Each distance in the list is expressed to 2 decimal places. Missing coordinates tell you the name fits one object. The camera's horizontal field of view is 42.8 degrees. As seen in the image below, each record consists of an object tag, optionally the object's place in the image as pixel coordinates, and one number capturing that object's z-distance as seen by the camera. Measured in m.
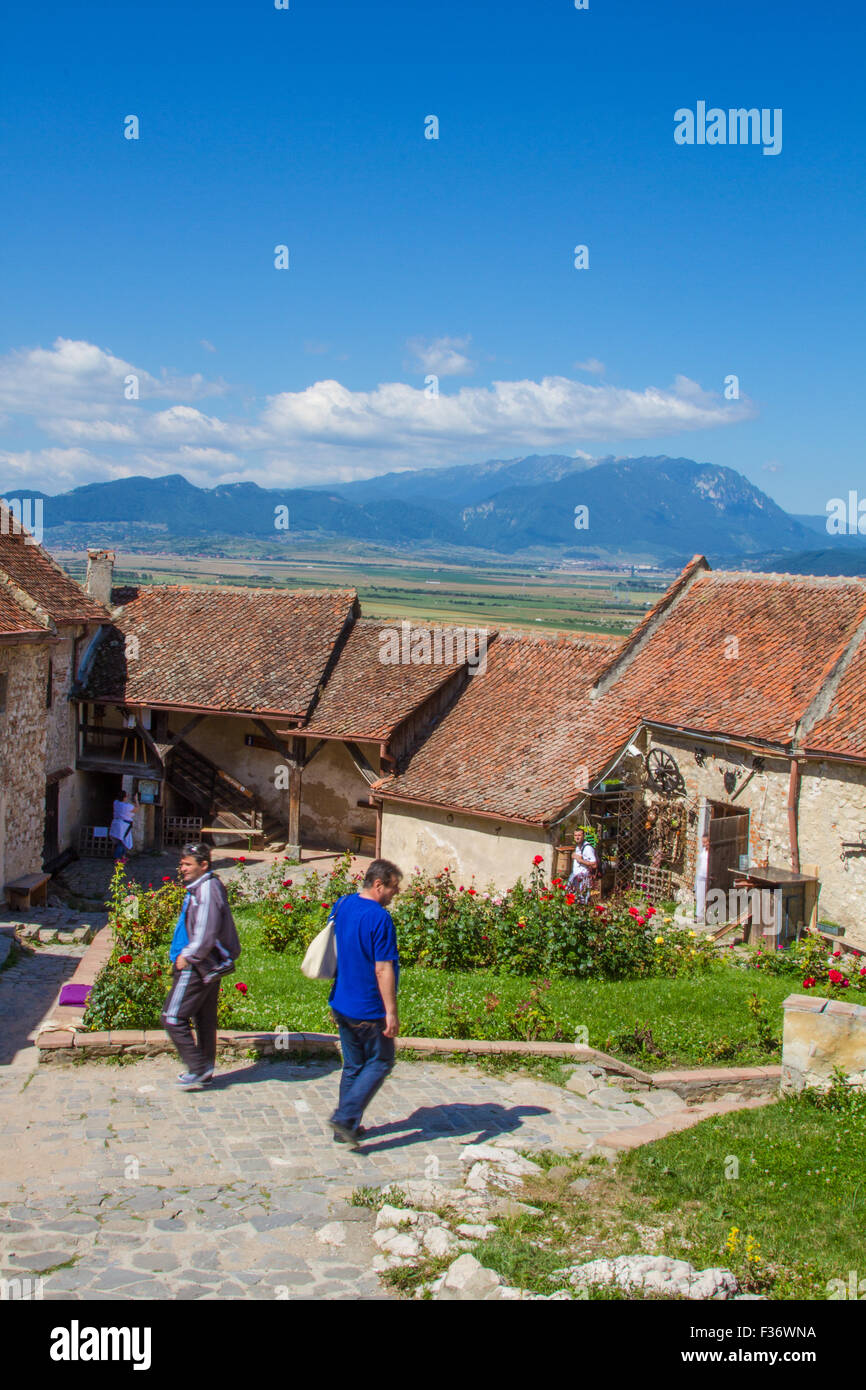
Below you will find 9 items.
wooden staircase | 25.89
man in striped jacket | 8.86
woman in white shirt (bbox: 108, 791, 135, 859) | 24.33
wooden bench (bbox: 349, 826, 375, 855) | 25.23
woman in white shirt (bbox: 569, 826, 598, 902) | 18.50
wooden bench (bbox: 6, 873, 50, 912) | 19.55
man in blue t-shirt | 7.82
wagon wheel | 20.36
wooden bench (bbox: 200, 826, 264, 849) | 25.21
